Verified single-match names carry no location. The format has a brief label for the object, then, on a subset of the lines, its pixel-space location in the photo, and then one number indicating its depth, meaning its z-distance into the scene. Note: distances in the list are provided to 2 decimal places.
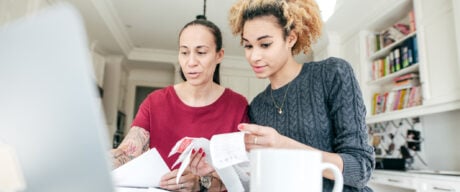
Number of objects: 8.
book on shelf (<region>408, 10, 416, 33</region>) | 3.10
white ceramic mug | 0.36
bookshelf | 2.59
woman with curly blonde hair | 0.81
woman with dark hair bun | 1.22
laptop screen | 0.21
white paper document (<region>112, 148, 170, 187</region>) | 0.80
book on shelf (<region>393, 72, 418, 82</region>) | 3.15
